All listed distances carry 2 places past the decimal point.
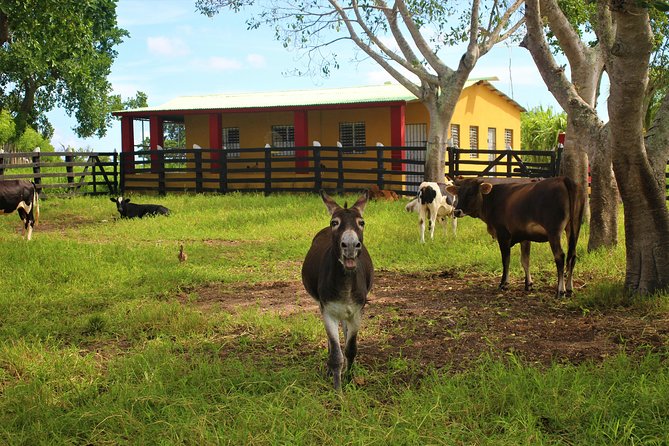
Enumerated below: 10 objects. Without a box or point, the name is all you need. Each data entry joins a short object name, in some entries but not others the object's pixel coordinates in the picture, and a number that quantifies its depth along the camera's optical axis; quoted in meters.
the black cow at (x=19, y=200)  15.08
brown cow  9.00
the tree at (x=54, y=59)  17.44
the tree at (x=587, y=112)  10.69
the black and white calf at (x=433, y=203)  13.97
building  27.20
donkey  5.53
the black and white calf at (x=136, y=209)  18.80
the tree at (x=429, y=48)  21.42
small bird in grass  11.95
